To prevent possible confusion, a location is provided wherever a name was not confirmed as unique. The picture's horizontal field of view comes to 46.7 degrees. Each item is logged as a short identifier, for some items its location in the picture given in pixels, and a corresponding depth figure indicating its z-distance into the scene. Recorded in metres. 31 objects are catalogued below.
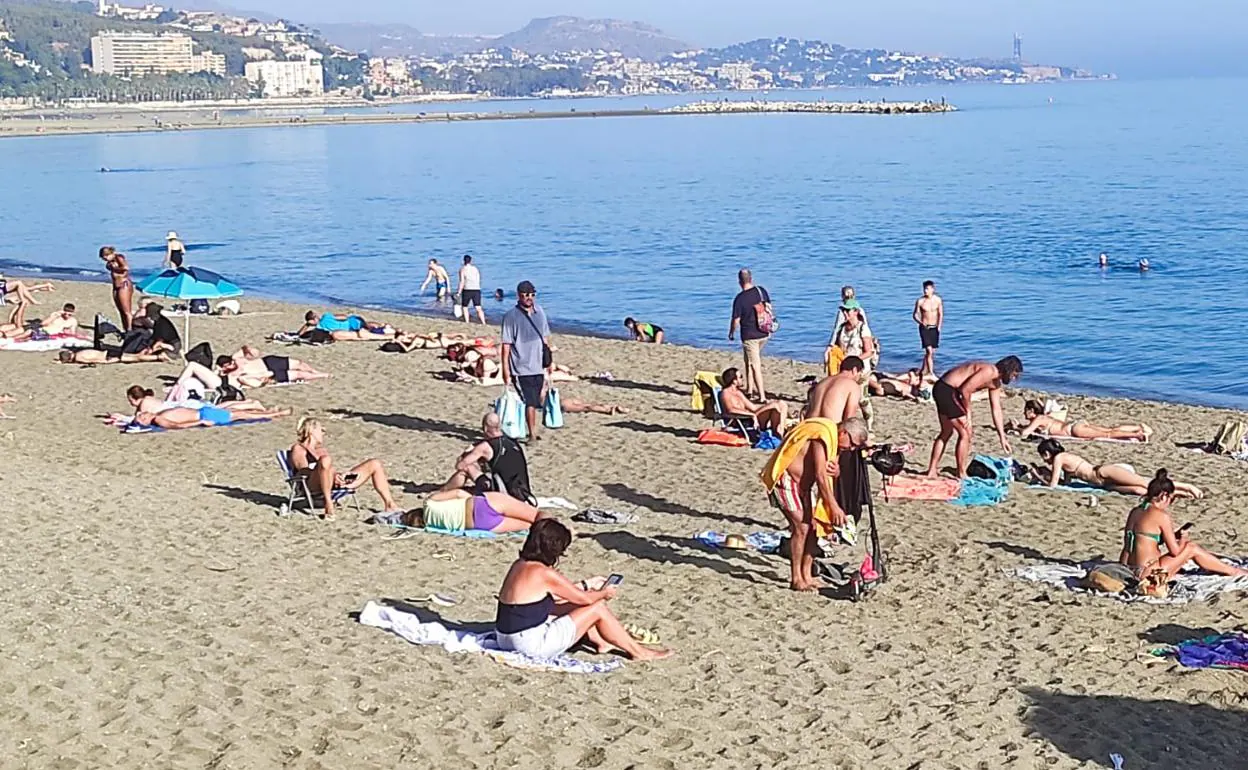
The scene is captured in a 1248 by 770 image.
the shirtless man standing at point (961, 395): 12.65
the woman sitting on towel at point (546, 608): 7.78
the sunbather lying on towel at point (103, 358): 18.52
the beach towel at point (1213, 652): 8.09
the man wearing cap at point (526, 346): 13.23
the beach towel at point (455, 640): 7.79
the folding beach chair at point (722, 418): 14.61
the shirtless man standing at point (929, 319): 18.58
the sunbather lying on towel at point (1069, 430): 15.07
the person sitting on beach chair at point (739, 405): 14.61
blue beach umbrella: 16.61
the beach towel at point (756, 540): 10.62
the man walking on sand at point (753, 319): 15.80
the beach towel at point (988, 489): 12.16
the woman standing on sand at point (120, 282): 19.53
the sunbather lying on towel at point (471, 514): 10.76
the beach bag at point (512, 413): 13.80
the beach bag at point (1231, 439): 14.34
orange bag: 14.45
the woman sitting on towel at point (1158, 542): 9.50
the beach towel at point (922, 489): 12.30
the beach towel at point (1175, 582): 9.40
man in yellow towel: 9.29
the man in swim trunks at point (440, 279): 29.20
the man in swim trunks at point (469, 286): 25.20
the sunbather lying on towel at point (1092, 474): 12.48
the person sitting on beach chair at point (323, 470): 11.14
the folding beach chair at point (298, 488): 11.25
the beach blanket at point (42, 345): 19.78
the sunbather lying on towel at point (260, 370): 16.92
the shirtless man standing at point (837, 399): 10.36
